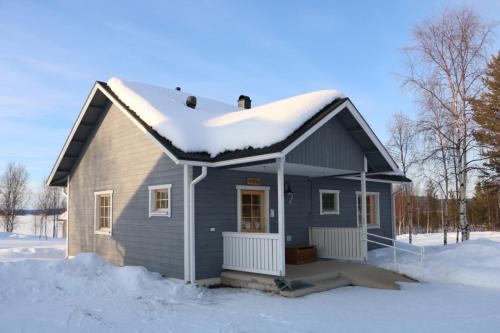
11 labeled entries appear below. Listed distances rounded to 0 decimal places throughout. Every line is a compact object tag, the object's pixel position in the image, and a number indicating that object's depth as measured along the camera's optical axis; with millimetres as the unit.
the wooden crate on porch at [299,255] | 11219
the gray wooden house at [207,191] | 9195
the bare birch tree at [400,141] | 23639
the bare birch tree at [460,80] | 15859
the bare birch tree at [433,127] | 16297
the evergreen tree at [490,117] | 16703
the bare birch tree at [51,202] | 51331
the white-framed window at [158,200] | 10206
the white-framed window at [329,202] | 13177
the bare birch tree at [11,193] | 42906
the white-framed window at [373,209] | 15715
